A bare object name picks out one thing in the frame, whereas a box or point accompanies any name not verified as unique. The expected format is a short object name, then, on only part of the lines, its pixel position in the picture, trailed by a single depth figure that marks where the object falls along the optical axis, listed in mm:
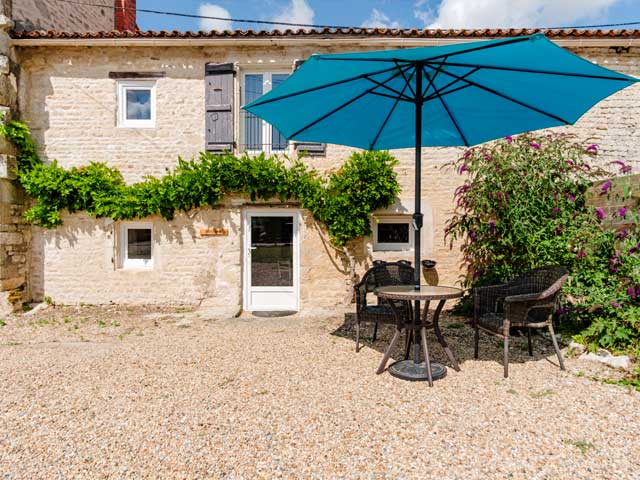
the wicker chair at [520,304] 3553
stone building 6820
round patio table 3309
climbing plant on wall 6527
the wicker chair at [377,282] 4191
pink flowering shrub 4188
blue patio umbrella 2729
